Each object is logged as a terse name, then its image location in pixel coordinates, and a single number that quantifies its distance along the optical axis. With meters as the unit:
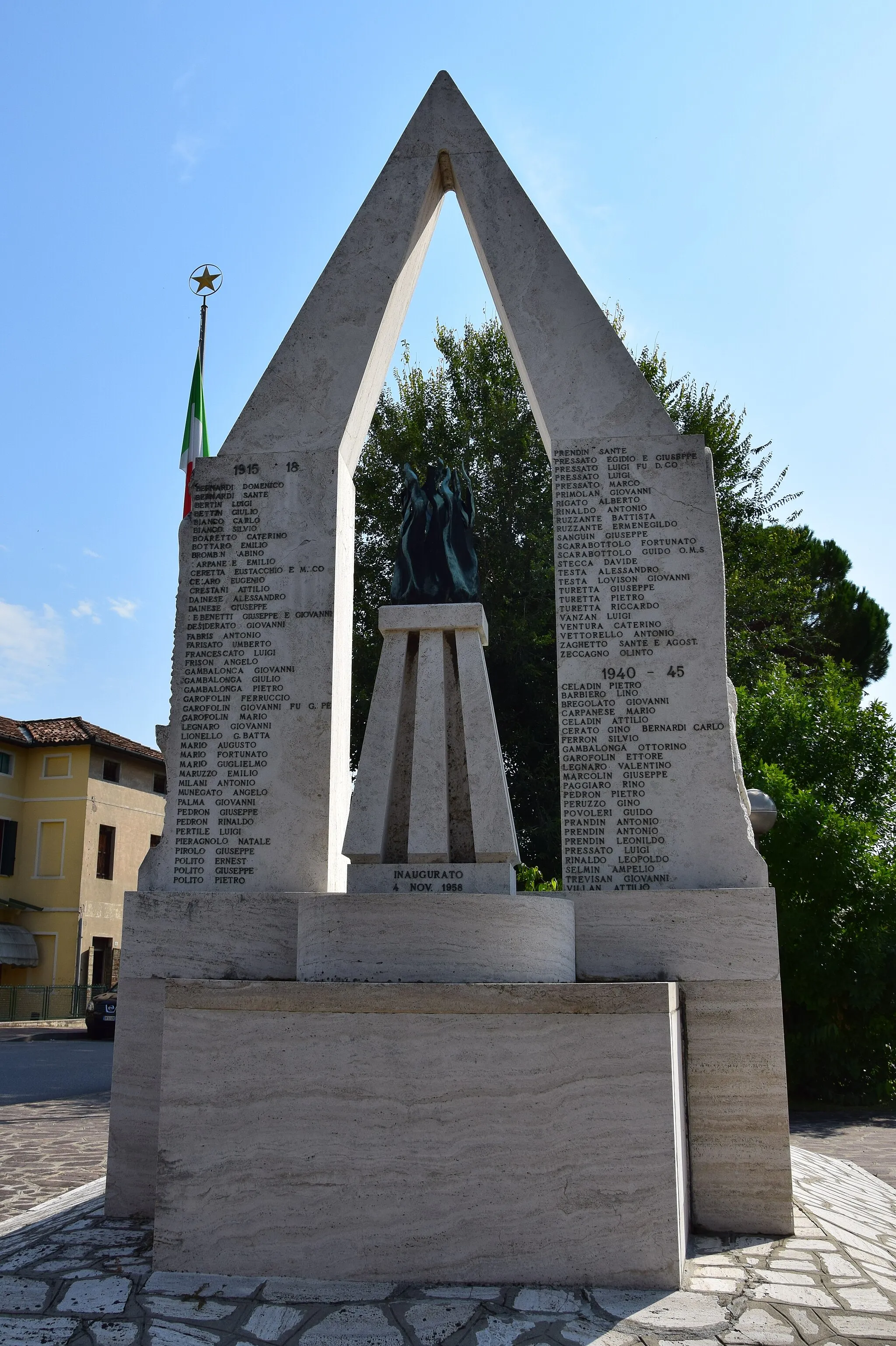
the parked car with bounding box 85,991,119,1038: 24.23
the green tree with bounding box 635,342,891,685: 20.34
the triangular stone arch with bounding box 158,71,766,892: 7.05
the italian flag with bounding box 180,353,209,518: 13.72
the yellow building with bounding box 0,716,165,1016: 33.81
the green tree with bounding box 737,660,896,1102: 13.81
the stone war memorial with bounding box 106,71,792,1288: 5.08
